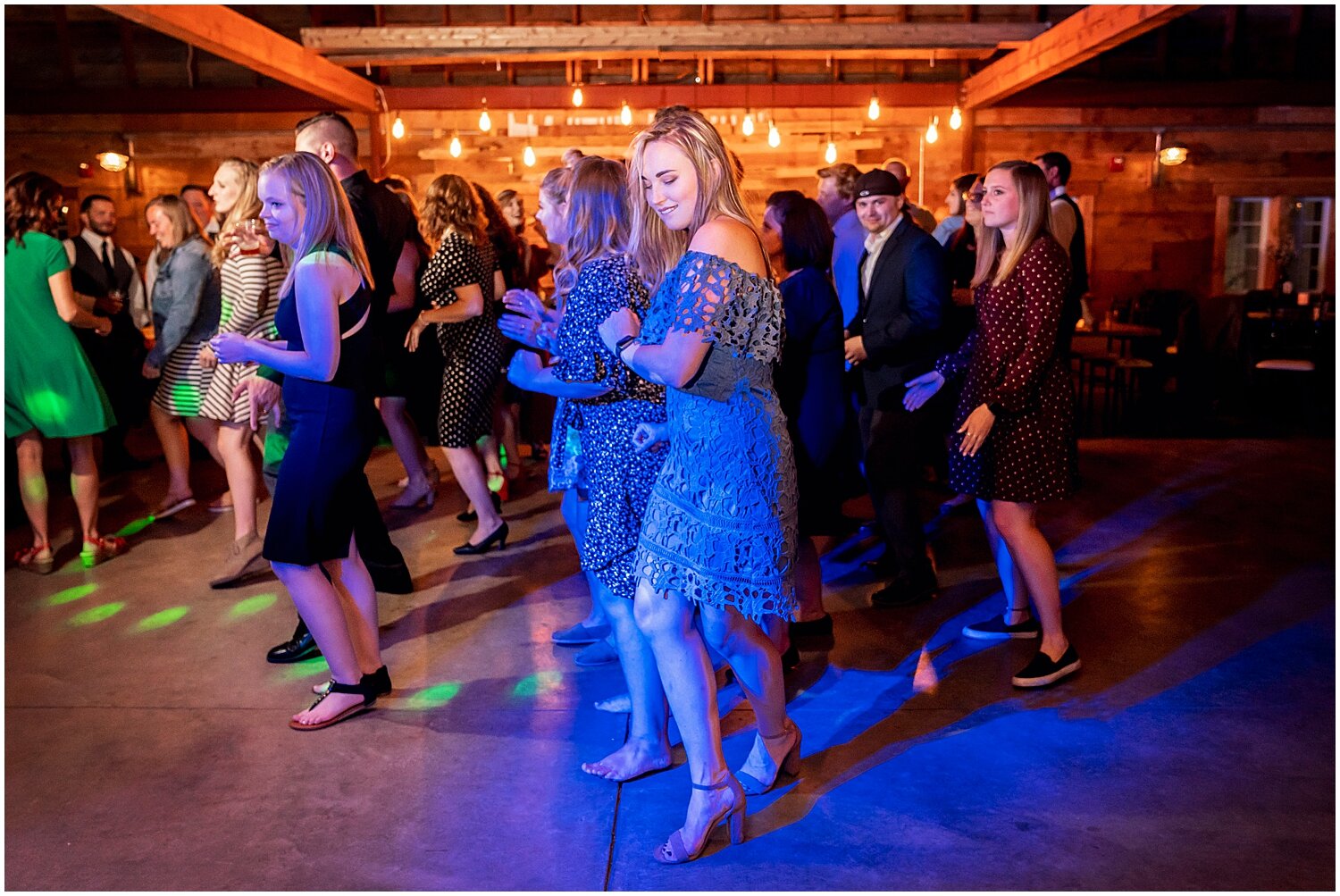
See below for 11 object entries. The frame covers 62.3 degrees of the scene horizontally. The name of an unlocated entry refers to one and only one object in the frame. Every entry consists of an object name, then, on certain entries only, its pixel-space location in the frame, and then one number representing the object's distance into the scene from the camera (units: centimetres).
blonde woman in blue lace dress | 216
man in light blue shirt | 453
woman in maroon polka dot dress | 315
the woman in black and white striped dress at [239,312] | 399
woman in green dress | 443
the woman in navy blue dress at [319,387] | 284
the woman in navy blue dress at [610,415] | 264
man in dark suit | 390
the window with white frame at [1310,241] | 1209
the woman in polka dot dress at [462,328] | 478
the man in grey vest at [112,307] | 625
